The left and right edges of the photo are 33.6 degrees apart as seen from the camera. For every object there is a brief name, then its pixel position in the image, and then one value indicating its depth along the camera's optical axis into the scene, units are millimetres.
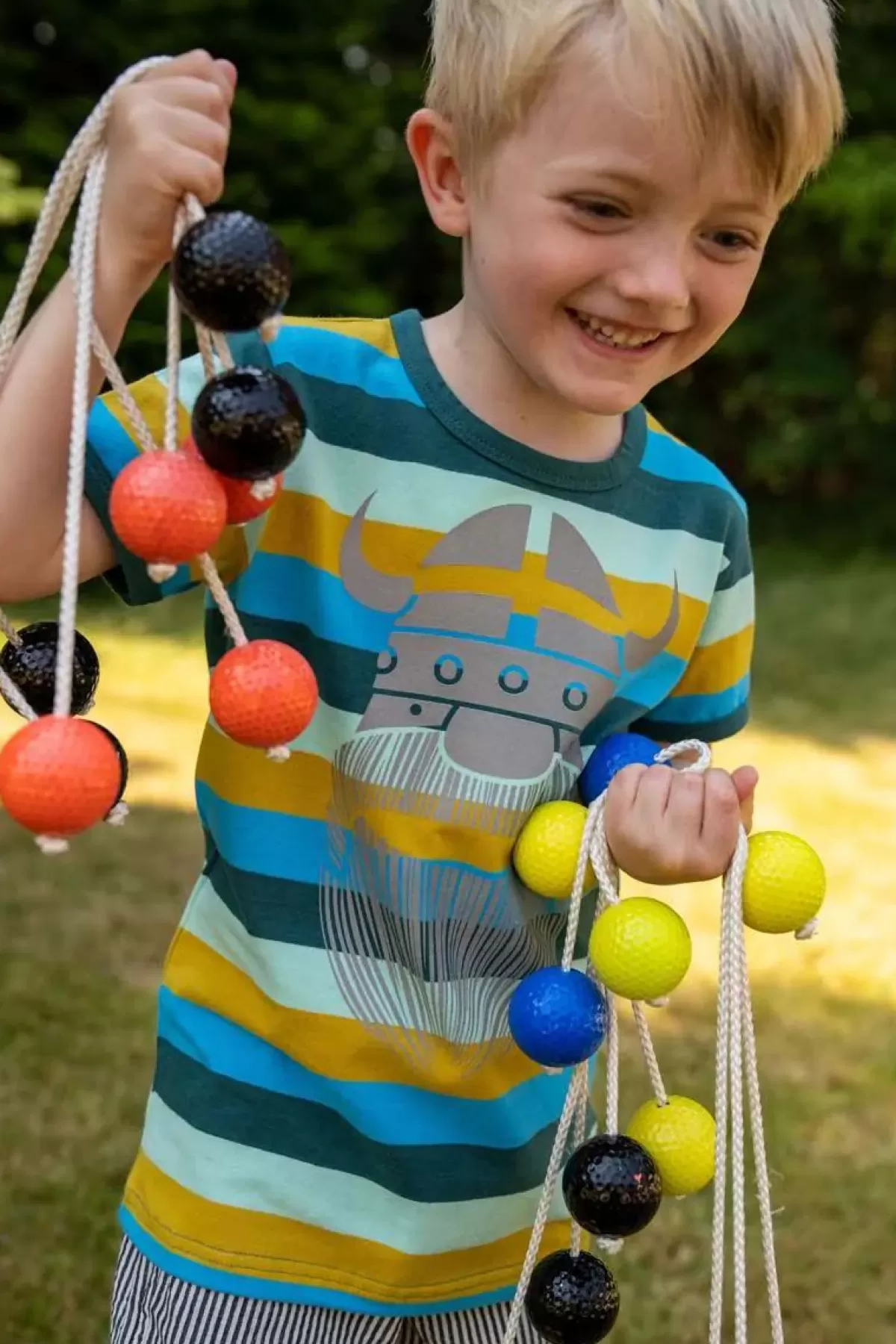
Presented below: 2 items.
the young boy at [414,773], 1111
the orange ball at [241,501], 885
